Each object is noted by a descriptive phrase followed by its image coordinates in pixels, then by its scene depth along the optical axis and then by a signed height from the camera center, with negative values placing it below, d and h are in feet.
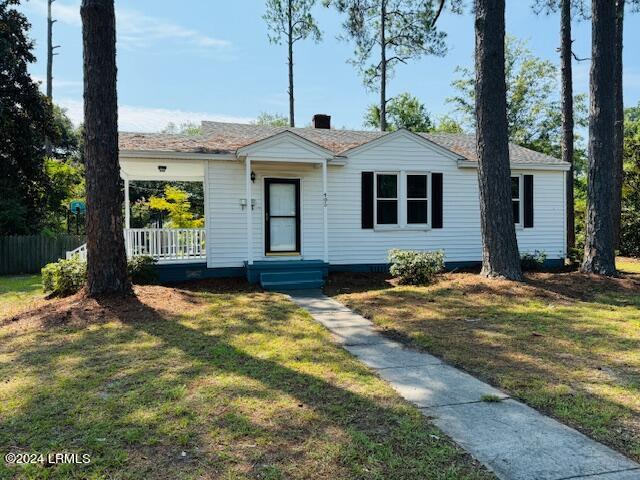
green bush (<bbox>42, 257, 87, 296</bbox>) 27.86 -2.81
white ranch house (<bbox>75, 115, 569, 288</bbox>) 34.24 +2.31
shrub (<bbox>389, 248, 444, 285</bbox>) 31.76 -2.72
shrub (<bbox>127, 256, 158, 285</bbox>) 31.01 -2.75
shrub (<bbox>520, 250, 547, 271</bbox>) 39.11 -3.10
